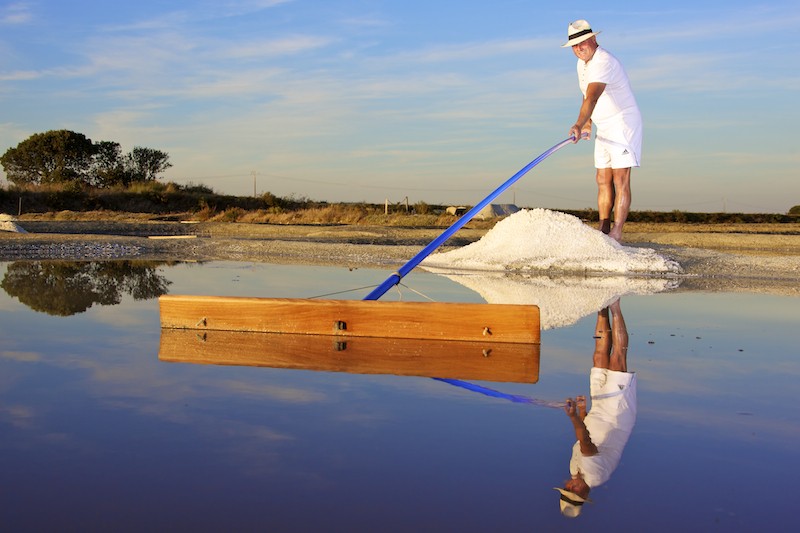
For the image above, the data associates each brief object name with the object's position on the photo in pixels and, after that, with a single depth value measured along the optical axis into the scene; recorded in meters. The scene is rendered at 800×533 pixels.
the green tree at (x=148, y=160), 45.47
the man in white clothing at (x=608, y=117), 7.16
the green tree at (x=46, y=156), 42.81
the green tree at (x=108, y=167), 40.88
